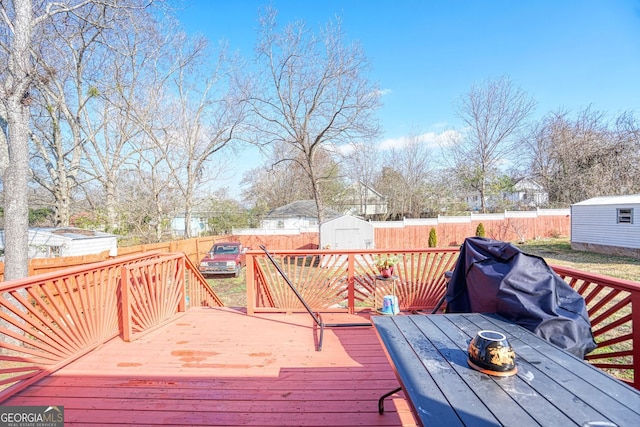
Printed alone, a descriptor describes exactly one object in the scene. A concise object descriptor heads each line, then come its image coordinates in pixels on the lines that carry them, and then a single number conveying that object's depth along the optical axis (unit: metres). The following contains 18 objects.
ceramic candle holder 1.22
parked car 10.41
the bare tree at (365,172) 25.30
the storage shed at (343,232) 12.25
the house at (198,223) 18.22
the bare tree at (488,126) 21.03
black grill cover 1.78
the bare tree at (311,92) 13.33
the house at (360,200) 26.75
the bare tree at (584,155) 16.91
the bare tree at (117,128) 11.86
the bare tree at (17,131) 4.18
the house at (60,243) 7.80
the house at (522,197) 21.79
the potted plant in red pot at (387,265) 4.07
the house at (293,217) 20.83
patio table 0.97
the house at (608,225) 11.18
